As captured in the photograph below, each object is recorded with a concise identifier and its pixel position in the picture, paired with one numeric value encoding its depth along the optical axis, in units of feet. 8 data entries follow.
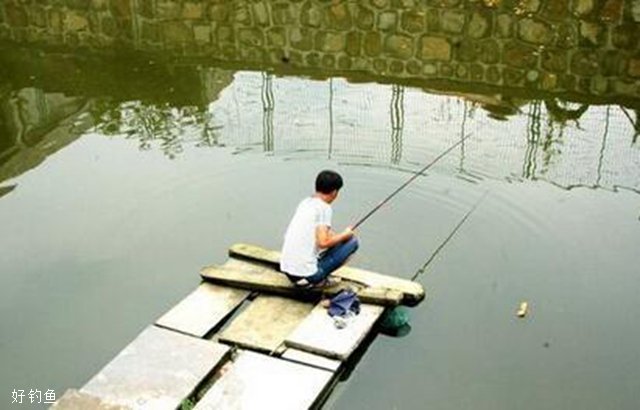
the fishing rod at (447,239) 24.91
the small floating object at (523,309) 22.70
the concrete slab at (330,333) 19.80
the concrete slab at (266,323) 20.56
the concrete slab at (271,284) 21.70
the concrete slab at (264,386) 18.01
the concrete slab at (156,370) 18.10
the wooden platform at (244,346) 18.20
